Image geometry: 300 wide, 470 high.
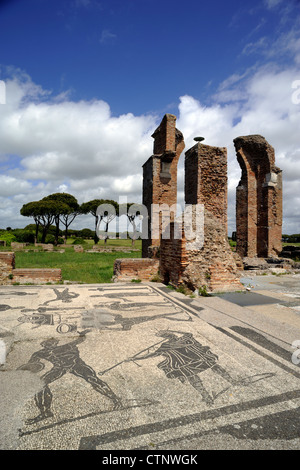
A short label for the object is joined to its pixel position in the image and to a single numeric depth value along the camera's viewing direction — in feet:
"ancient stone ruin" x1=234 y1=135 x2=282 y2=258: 47.75
